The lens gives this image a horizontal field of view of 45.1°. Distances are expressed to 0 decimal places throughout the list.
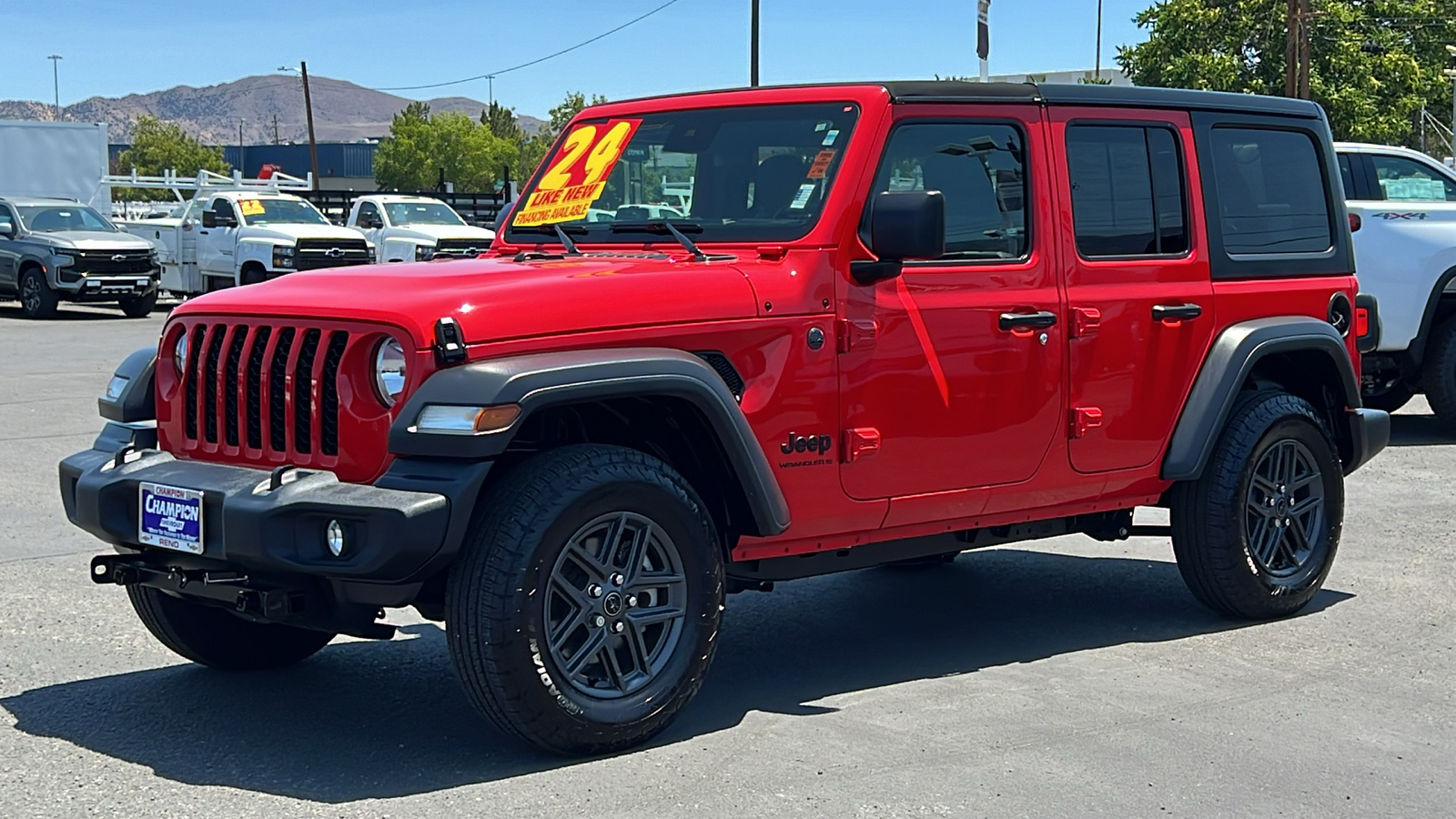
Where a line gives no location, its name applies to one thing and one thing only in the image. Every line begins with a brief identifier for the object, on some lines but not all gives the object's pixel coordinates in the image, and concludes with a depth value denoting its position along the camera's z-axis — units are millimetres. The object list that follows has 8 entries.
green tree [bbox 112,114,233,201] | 134250
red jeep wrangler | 4750
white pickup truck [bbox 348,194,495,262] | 25609
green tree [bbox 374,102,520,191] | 124062
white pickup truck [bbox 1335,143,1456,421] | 12250
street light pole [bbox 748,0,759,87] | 40781
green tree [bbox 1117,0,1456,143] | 57469
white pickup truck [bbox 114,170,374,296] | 24547
